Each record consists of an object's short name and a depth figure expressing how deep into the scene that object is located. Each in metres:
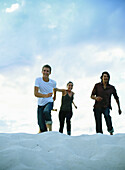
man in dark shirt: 5.22
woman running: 5.70
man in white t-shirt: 4.62
